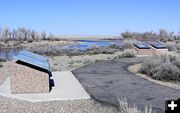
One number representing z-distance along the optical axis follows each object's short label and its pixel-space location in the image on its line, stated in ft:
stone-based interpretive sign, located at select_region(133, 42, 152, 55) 57.21
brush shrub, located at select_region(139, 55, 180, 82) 26.98
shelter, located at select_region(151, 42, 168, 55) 53.85
